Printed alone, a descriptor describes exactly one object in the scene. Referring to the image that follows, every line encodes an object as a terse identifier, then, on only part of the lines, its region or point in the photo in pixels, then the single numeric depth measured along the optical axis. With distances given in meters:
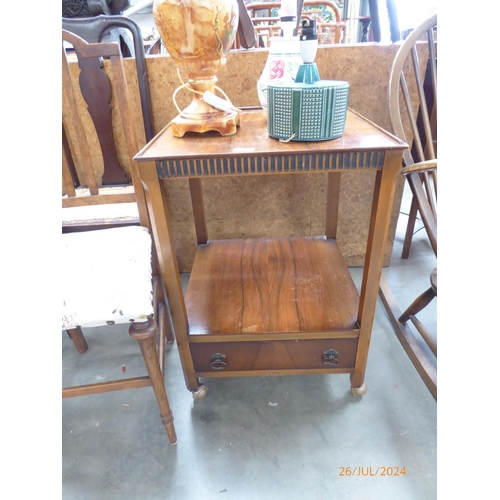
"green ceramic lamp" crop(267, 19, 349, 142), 0.63
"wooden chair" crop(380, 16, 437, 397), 0.88
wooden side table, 0.65
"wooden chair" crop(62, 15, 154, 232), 0.97
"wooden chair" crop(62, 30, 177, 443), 0.70
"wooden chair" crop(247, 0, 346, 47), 1.90
